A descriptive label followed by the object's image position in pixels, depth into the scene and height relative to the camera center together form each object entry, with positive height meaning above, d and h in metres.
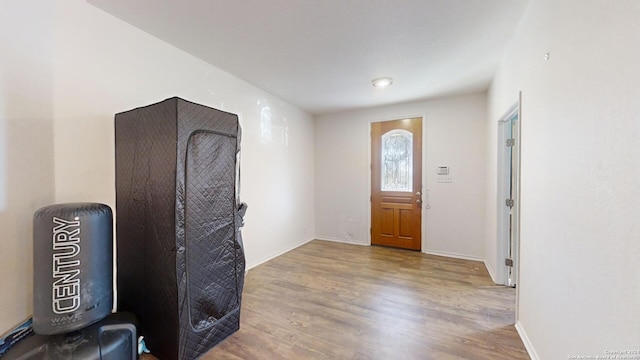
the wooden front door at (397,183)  4.24 -0.09
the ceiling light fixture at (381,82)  3.22 +1.26
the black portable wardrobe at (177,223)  1.68 -0.32
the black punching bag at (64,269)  1.30 -0.48
